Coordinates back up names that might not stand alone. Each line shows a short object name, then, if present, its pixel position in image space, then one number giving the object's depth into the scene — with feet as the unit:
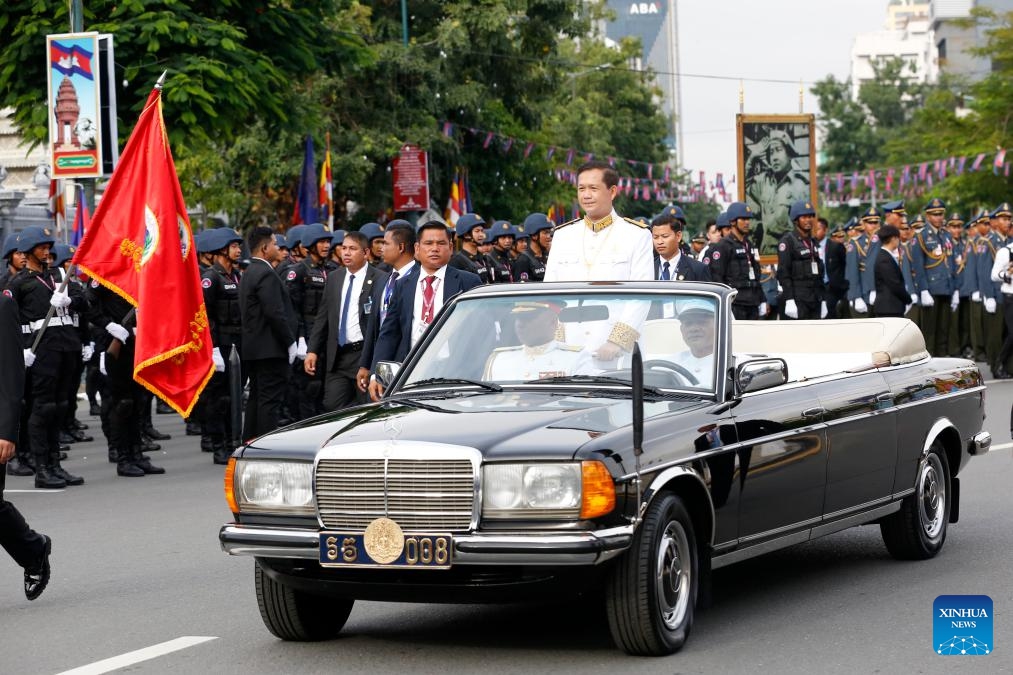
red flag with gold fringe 46.37
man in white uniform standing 32.91
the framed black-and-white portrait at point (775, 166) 94.07
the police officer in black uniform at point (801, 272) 76.48
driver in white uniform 25.86
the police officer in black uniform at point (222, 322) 56.75
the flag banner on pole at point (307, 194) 116.72
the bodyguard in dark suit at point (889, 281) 75.25
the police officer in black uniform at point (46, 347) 49.21
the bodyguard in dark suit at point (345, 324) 48.21
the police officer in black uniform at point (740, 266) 66.54
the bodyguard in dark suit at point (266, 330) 52.75
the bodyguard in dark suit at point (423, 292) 37.50
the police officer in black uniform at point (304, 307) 62.90
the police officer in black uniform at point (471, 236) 64.80
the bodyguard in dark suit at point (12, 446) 28.50
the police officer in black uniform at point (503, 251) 69.62
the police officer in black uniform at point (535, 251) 69.82
